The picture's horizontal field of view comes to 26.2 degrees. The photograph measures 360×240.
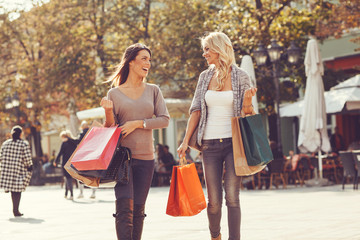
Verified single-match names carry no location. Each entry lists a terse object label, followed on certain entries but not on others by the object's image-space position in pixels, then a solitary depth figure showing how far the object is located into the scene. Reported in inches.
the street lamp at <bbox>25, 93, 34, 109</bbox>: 1358.3
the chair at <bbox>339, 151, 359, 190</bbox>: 692.9
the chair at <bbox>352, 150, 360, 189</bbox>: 677.8
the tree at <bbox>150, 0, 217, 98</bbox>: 1105.4
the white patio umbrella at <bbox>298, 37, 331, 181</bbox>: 806.5
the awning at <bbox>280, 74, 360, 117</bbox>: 816.3
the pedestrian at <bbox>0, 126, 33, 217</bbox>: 579.5
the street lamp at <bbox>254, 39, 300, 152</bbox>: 871.1
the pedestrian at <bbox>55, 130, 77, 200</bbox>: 795.4
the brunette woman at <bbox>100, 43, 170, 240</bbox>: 248.8
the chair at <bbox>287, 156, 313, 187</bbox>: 835.4
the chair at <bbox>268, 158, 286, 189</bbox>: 796.0
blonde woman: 264.5
